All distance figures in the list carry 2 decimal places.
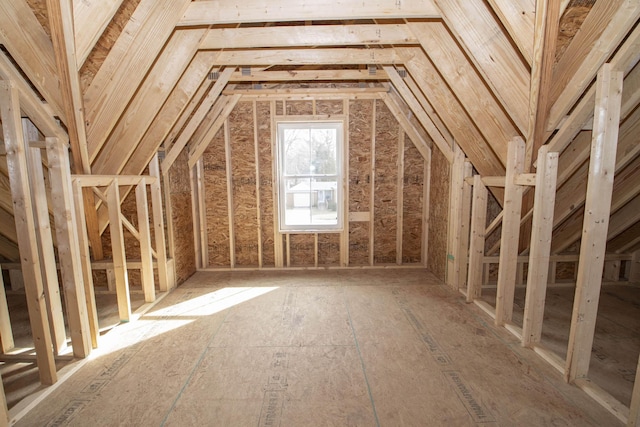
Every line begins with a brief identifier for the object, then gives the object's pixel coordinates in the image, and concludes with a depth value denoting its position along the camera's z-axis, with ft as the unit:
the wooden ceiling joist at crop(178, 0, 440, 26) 7.77
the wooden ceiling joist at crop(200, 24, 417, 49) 9.21
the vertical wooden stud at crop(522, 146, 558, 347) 7.64
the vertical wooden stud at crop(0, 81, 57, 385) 6.08
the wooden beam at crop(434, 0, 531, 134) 7.32
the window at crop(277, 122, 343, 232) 15.76
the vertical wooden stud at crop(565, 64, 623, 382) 6.02
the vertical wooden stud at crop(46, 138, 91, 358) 7.33
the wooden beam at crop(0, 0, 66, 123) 6.35
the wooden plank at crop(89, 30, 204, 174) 8.97
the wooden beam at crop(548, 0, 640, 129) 5.75
